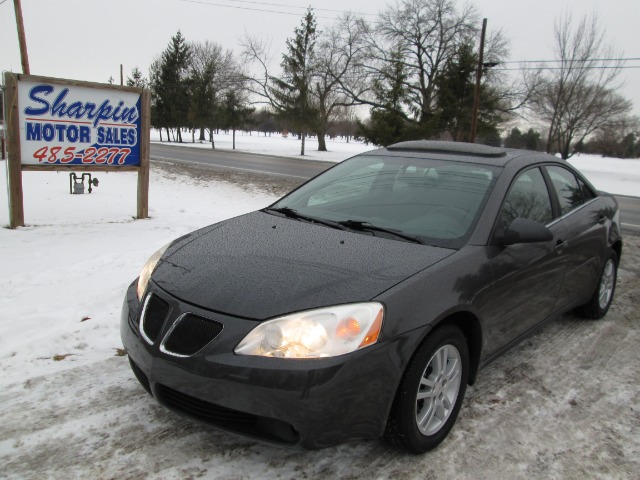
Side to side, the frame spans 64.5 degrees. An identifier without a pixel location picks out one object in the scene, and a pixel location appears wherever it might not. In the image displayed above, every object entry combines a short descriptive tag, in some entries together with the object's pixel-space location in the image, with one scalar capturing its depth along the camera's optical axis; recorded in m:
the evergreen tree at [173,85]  55.19
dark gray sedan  2.15
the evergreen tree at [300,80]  38.78
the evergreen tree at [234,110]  45.16
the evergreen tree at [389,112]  33.56
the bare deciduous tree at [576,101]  29.81
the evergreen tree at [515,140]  49.19
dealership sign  6.57
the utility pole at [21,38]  18.44
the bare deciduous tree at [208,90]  48.62
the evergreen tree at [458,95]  34.97
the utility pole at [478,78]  26.27
